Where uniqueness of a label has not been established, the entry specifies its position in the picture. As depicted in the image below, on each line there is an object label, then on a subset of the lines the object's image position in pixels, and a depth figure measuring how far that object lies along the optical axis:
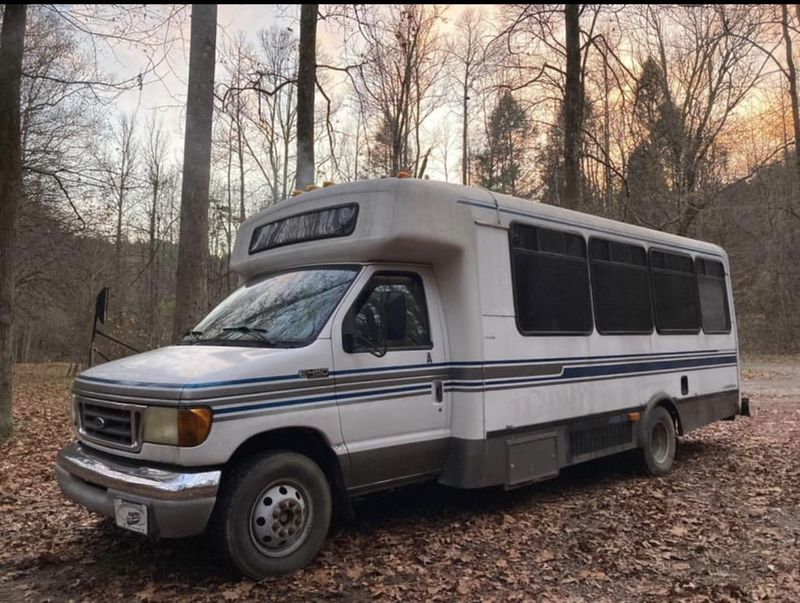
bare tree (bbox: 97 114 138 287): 23.44
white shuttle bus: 4.07
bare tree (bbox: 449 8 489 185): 25.17
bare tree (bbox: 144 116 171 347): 27.94
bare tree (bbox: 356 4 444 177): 21.70
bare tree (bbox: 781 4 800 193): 20.77
